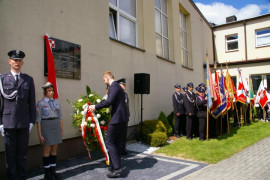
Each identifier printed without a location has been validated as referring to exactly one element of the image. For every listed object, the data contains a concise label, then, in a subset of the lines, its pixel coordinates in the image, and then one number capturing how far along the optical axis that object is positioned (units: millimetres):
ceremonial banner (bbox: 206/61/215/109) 7457
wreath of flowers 4750
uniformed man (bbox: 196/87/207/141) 7668
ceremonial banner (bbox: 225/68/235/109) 9643
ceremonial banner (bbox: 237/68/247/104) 10883
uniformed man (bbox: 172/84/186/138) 8680
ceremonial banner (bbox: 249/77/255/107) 12116
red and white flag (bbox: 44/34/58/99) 4906
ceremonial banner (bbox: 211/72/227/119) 7867
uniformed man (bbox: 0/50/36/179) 3549
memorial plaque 5277
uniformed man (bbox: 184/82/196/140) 8039
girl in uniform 4180
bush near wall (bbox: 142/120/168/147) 7016
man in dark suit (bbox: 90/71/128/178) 4430
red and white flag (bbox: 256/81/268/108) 12148
